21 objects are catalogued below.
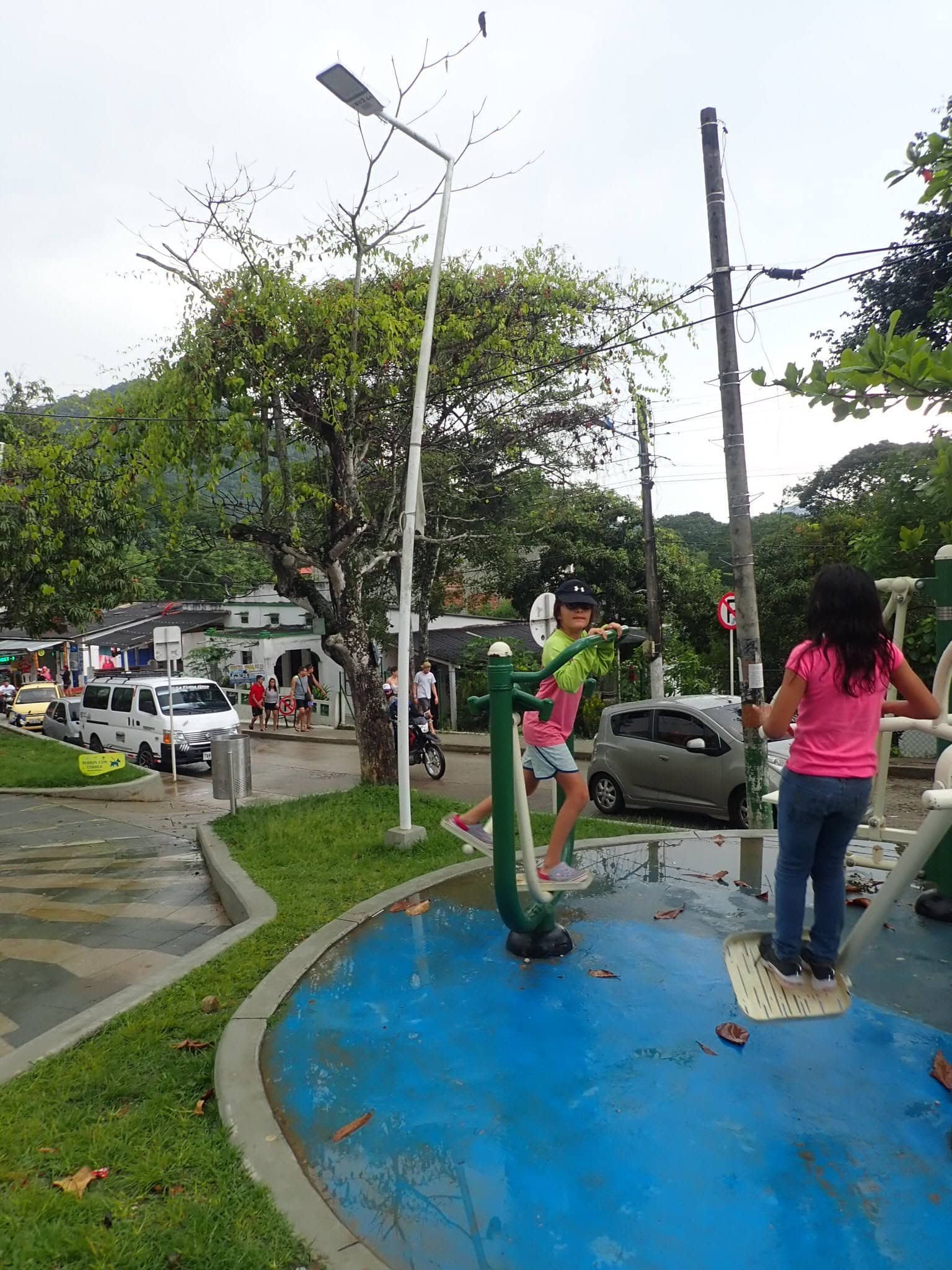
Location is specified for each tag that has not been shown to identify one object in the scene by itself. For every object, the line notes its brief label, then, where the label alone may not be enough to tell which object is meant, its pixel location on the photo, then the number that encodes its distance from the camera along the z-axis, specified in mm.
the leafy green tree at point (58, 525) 11945
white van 16469
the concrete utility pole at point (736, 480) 7664
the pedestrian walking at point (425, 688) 17312
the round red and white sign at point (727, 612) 14891
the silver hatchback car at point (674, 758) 9547
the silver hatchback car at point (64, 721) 20891
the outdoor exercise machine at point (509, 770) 3828
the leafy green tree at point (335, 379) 9641
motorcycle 14852
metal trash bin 9023
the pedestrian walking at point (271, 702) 25109
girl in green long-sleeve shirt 4203
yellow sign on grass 13077
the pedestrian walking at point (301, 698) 24344
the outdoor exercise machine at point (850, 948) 2752
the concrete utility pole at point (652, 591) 16953
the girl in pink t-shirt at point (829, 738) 3018
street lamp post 6723
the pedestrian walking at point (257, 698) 24750
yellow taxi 26641
